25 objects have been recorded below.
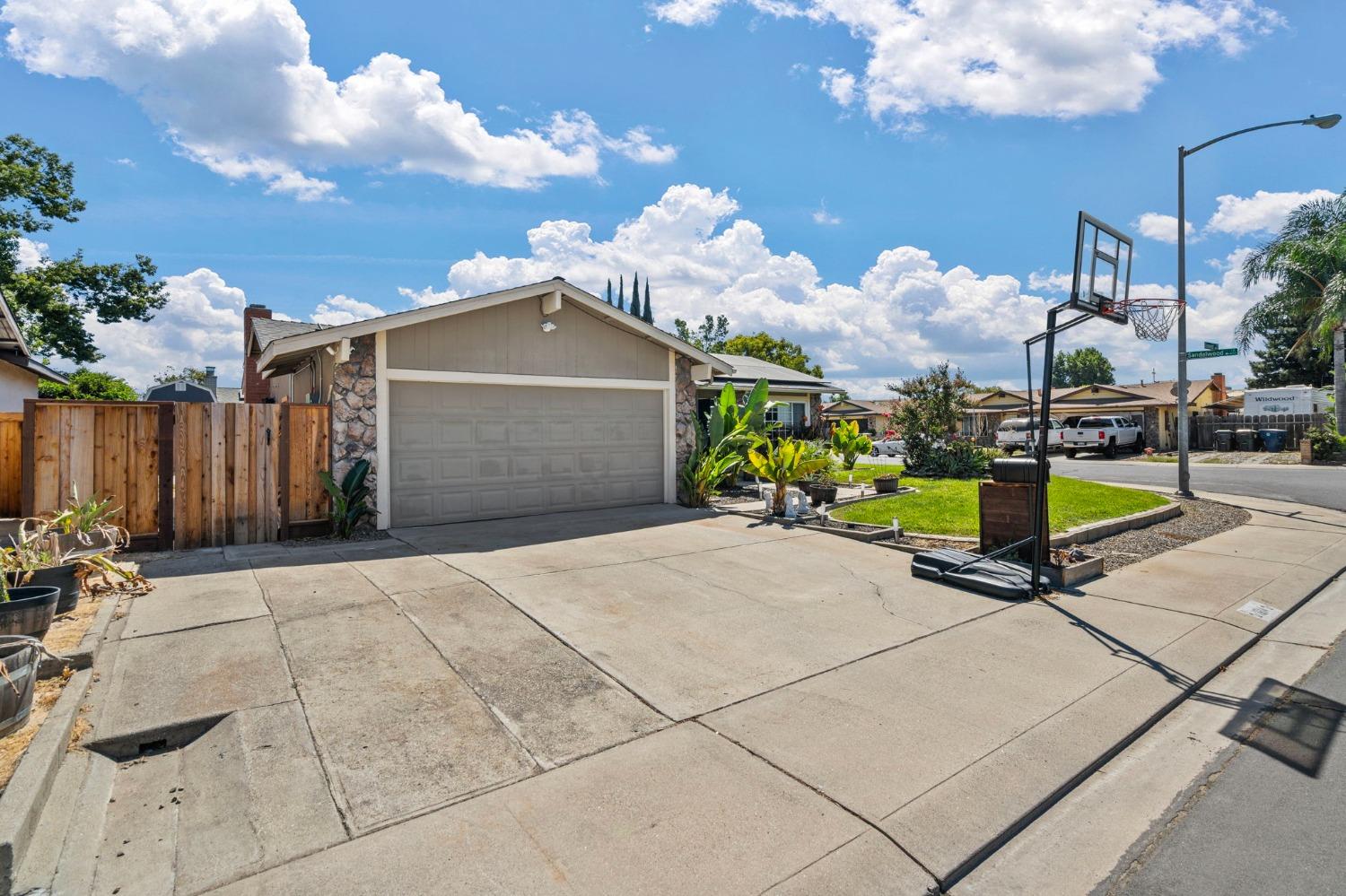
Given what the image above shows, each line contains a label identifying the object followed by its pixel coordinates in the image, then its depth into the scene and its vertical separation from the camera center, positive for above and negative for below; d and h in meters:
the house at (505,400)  9.03 +0.62
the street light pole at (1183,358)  13.38 +1.68
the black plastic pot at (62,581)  4.89 -1.06
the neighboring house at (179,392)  16.69 +1.27
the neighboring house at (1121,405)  32.03 +1.84
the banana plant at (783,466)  10.73 -0.43
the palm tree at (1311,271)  24.38 +6.52
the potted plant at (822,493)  11.50 -0.93
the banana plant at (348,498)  8.45 -0.75
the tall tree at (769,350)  44.06 +6.10
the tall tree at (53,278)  22.39 +5.85
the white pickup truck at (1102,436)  27.55 +0.15
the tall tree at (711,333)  55.03 +9.46
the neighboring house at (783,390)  19.64 +1.58
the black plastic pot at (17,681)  3.08 -1.15
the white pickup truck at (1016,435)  28.95 +0.20
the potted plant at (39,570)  4.79 -0.96
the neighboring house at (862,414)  47.00 +1.81
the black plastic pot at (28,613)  4.04 -1.08
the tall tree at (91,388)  21.33 +1.81
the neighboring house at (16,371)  9.31 +1.39
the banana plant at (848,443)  15.84 -0.08
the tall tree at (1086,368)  85.31 +9.36
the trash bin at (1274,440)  27.44 -0.05
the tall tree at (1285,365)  40.28 +4.78
